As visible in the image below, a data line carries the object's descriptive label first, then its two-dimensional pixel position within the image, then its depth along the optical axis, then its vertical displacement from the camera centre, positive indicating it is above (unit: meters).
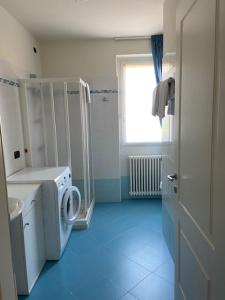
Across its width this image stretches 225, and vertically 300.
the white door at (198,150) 0.91 -0.14
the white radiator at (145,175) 3.79 -0.89
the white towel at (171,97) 1.96 +0.18
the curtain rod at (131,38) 3.50 +1.23
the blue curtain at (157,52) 3.45 +1.00
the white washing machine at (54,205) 2.30 -0.83
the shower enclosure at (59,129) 2.90 -0.08
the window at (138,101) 3.77 +0.32
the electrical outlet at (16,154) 2.70 -0.35
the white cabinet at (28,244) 1.84 -1.00
